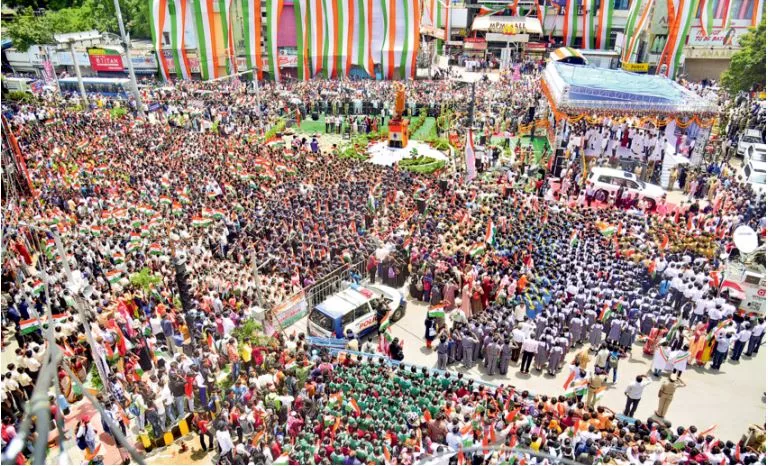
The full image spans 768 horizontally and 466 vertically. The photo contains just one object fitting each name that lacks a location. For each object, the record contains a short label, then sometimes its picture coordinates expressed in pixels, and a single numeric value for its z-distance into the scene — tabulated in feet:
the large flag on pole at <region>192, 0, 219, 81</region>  136.36
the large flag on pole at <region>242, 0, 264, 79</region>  138.31
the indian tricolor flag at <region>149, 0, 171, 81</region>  137.59
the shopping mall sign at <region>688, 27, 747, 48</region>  156.35
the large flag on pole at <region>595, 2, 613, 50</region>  181.78
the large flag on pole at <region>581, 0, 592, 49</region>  184.24
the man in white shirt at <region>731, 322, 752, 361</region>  43.50
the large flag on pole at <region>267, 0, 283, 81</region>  140.56
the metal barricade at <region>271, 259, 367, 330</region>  51.42
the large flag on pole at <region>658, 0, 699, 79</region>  135.44
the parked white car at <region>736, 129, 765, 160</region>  90.17
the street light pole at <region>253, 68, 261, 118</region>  114.52
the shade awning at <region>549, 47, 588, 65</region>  128.06
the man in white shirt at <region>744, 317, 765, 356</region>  44.19
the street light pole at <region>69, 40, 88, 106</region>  119.42
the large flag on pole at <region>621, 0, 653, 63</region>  155.50
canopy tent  85.87
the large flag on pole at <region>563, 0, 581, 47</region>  185.57
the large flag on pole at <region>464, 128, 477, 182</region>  80.27
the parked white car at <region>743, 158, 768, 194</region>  75.47
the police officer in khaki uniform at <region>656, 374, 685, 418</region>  37.40
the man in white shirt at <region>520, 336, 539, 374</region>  42.98
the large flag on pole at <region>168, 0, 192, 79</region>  139.95
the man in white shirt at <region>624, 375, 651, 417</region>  37.65
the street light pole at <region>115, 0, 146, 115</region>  110.52
